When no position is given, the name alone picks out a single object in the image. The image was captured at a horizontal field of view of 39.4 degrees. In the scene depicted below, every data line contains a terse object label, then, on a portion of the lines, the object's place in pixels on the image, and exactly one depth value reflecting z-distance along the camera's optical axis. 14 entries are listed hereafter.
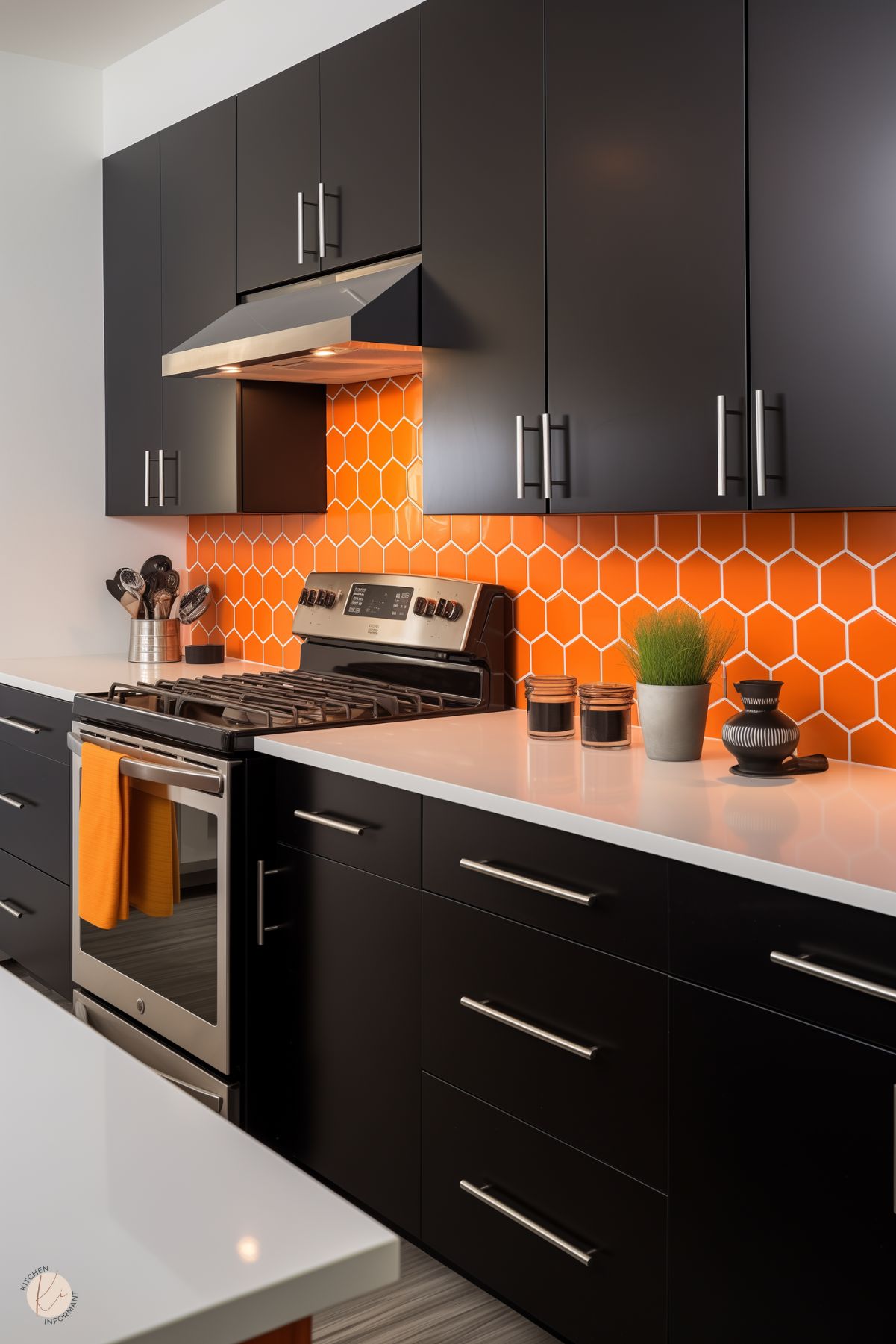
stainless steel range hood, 2.54
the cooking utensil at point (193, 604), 3.86
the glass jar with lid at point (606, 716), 2.35
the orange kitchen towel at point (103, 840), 2.74
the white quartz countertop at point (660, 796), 1.53
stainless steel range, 2.46
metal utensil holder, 3.79
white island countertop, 0.63
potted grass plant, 2.17
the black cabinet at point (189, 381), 3.30
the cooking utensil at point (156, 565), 4.05
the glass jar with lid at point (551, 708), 2.47
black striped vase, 2.04
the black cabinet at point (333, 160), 2.62
